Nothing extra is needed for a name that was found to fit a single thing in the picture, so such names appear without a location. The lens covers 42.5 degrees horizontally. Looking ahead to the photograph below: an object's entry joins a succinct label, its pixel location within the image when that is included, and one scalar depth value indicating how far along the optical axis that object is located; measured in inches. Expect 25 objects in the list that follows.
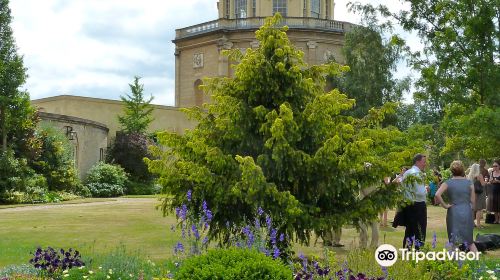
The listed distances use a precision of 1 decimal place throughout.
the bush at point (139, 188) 1414.9
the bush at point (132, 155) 1476.4
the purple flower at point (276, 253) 254.4
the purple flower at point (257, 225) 282.2
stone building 1782.7
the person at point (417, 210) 394.6
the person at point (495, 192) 620.7
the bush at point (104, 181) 1295.5
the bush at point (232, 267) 212.7
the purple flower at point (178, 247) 266.7
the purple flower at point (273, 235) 279.1
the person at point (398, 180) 359.3
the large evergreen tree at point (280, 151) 323.6
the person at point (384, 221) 615.8
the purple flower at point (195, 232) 279.7
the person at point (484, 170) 669.3
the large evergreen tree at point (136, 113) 1593.3
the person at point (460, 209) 378.6
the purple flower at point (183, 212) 285.9
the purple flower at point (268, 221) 276.4
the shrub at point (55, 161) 1135.0
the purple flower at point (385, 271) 243.2
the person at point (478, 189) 578.6
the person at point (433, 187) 884.5
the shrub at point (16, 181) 992.9
